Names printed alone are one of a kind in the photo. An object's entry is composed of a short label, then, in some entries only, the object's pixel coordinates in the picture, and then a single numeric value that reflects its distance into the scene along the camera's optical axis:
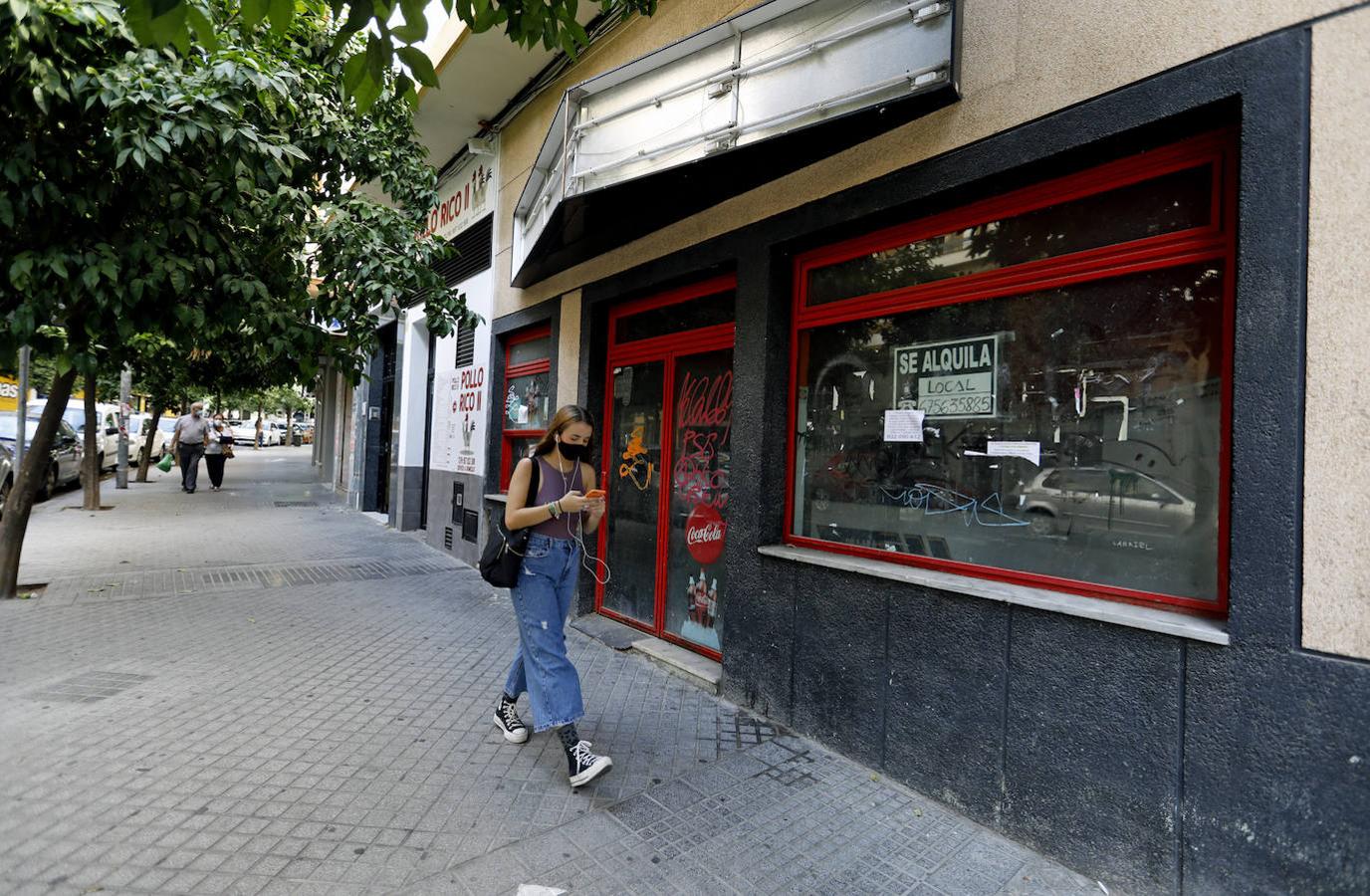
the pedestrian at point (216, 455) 15.88
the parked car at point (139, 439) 20.16
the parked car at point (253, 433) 42.97
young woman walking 3.17
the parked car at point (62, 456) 13.19
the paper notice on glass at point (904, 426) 3.58
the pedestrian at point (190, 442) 14.75
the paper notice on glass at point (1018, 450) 3.13
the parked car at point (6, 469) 10.77
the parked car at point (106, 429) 17.66
